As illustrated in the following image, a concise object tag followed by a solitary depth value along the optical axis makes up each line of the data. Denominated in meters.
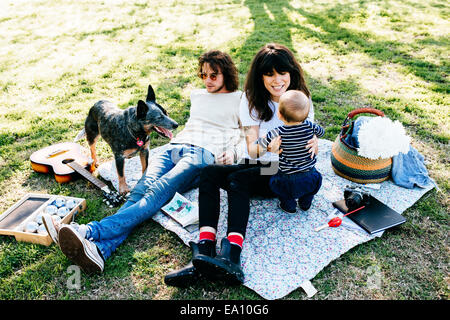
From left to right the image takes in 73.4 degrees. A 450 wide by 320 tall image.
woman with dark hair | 2.51
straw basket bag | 3.52
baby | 2.63
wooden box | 3.04
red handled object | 3.04
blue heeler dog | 3.36
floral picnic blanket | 2.64
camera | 3.17
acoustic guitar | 3.64
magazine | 3.17
